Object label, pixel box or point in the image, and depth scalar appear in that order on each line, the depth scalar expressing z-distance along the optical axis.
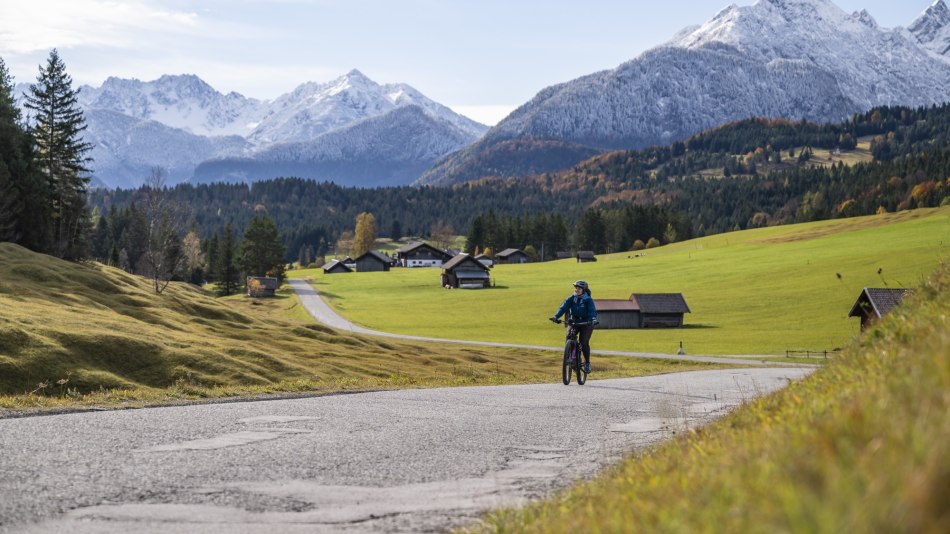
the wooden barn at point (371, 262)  185.23
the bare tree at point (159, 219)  79.88
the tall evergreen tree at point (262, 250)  139.62
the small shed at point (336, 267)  184.61
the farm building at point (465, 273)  136.62
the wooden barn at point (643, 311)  89.25
